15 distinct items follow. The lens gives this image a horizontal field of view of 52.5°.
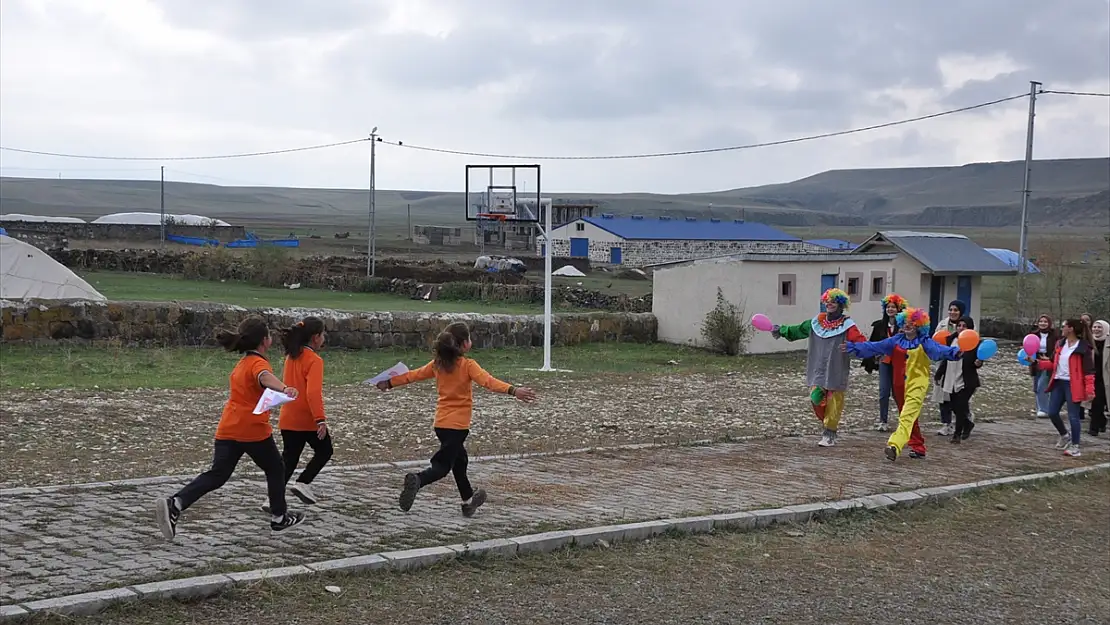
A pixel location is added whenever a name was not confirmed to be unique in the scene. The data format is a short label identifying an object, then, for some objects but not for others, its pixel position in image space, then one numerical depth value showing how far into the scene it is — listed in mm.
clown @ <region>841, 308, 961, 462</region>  11414
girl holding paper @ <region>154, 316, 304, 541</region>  7164
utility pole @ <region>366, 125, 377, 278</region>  44969
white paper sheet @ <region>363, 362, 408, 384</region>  8125
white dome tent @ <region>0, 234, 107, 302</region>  23422
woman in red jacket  12773
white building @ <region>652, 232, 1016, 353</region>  25641
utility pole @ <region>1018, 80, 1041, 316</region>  34969
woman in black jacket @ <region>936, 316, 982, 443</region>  12844
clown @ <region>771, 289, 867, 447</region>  11742
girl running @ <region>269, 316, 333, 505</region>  7801
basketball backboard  27844
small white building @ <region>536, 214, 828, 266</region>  69125
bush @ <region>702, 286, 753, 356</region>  24703
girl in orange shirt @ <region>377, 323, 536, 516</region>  7918
